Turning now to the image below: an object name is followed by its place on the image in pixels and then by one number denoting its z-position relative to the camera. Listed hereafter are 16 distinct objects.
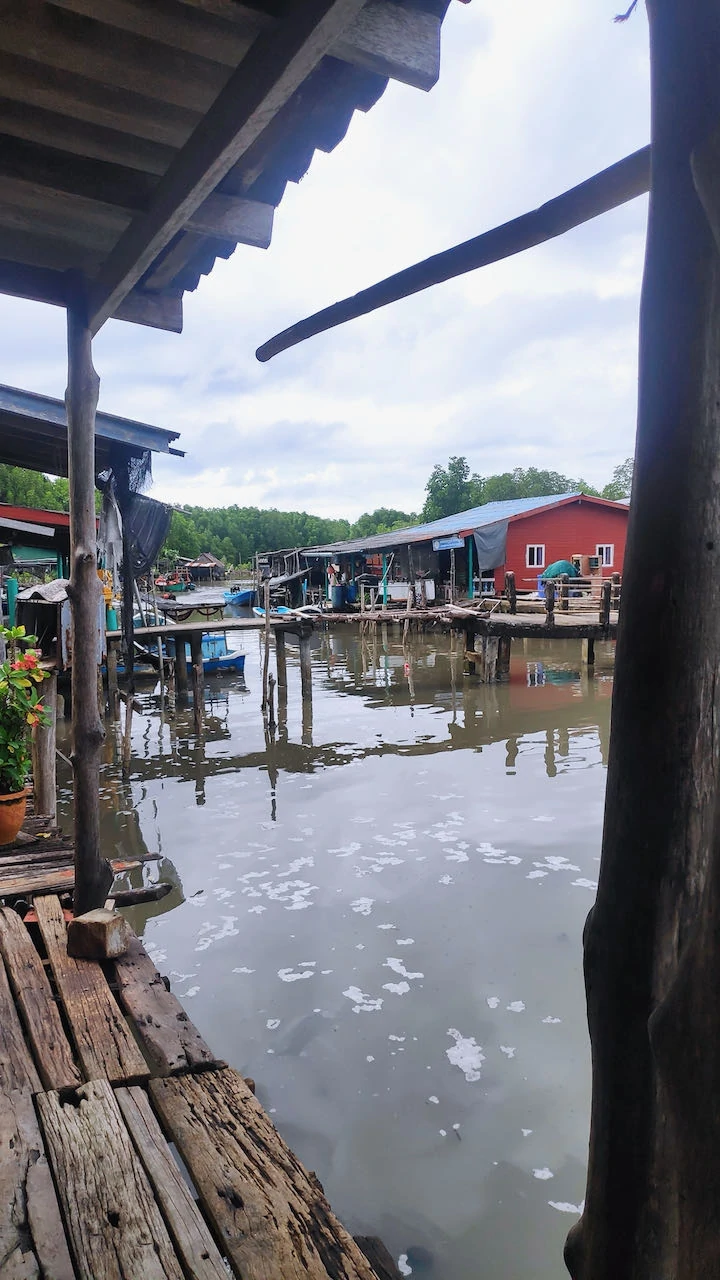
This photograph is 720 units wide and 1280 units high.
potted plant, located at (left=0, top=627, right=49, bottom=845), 5.57
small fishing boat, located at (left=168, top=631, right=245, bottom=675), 20.30
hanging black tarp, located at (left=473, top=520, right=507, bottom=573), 26.95
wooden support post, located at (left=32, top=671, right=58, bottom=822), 7.02
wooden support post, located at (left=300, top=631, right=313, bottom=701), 16.23
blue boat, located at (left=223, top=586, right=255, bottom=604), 42.19
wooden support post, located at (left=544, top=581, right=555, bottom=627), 17.77
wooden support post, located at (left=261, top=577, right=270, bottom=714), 15.01
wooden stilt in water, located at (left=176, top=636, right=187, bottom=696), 17.85
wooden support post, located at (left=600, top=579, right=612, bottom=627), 17.16
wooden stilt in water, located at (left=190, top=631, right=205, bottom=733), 13.80
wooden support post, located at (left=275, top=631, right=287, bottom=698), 17.05
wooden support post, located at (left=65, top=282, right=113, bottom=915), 3.74
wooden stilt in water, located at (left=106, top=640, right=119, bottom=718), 14.18
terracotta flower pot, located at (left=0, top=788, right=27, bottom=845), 5.54
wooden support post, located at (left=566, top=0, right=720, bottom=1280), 0.95
